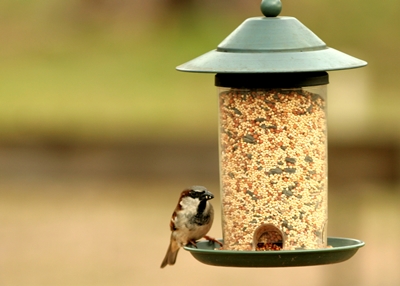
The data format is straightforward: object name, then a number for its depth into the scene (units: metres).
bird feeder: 8.04
